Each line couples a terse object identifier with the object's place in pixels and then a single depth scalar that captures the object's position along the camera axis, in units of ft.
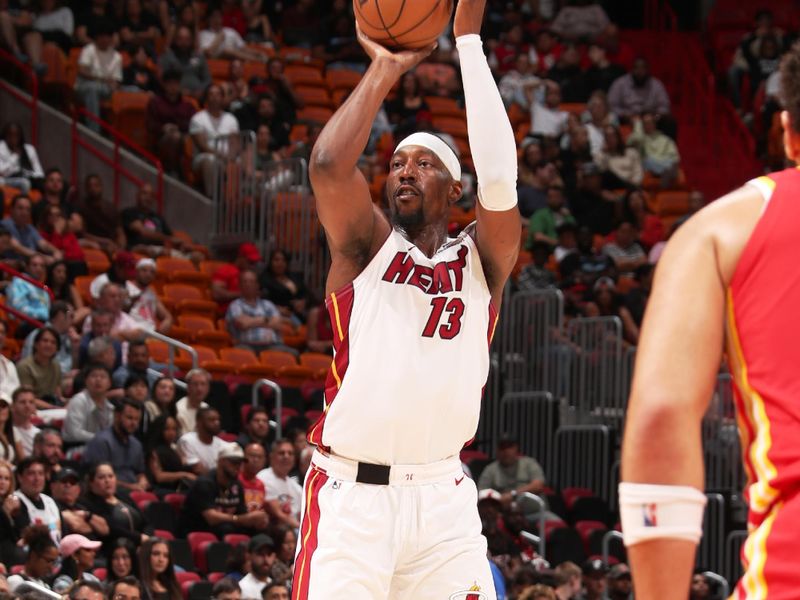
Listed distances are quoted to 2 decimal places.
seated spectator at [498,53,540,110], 67.72
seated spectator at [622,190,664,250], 61.46
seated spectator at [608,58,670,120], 69.67
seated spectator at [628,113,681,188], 67.36
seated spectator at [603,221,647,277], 58.95
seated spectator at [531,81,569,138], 66.64
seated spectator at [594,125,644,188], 65.46
